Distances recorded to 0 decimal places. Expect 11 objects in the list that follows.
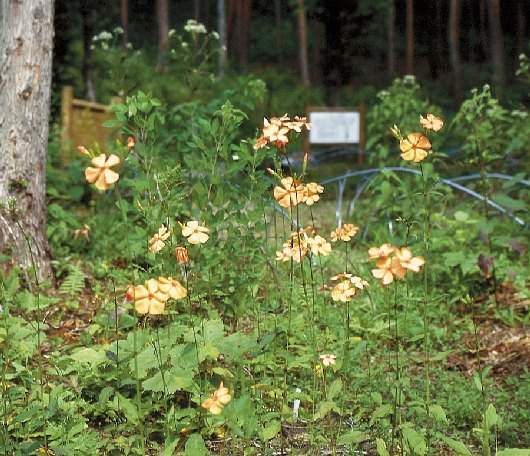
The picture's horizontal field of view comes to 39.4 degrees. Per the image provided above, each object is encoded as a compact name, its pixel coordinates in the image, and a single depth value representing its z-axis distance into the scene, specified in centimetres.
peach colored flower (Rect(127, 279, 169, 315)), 174
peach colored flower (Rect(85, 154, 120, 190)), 167
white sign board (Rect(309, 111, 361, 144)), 1239
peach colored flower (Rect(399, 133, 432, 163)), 203
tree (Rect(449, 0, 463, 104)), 2306
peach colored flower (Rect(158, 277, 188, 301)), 178
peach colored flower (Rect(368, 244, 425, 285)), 186
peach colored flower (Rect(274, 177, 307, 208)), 227
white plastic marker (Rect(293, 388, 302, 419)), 281
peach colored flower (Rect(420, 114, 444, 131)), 208
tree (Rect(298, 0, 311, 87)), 2291
